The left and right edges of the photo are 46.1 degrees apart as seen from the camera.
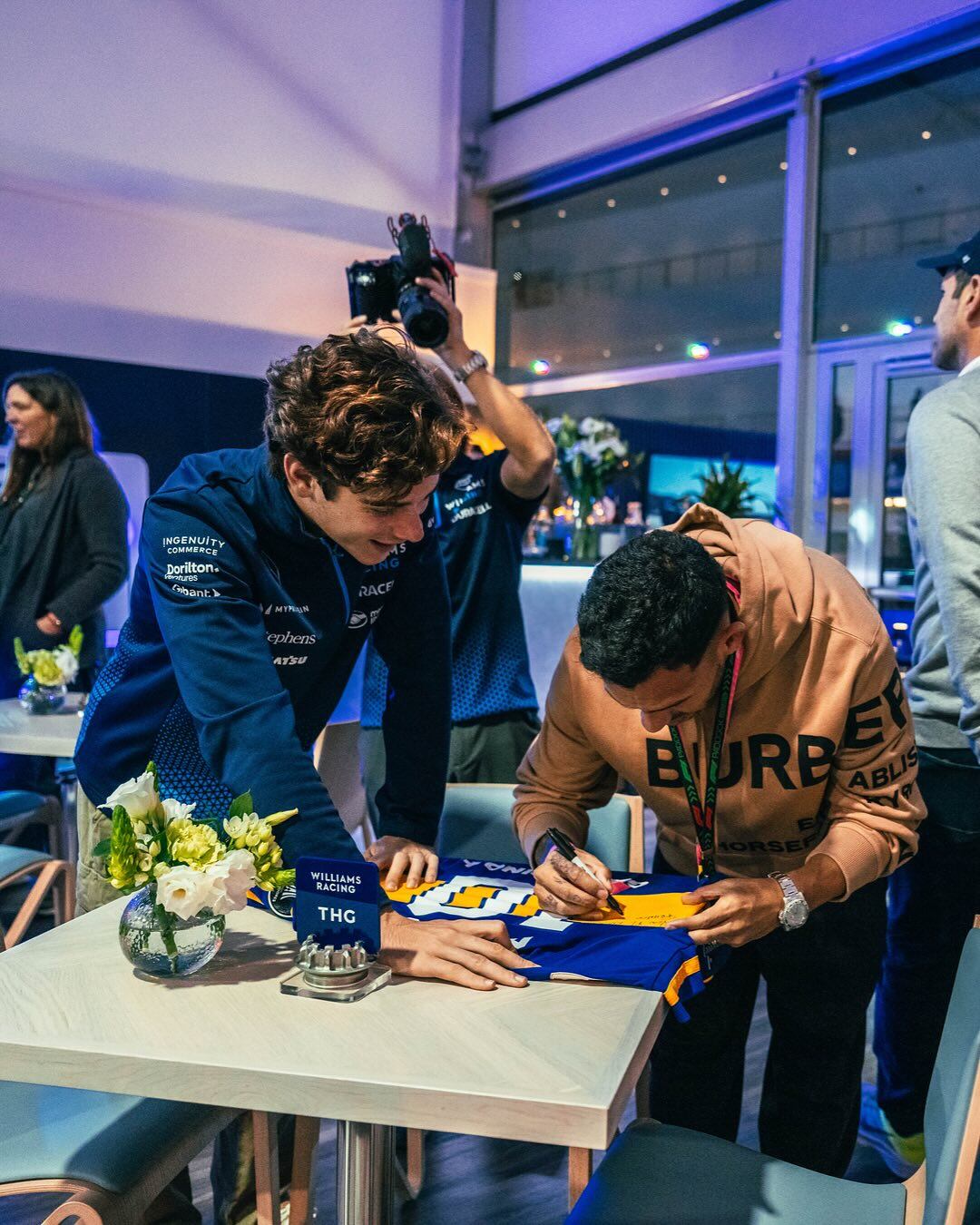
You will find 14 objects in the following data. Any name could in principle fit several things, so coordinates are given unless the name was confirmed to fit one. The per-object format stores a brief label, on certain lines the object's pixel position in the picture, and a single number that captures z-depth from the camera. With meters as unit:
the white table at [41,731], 2.97
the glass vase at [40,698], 3.37
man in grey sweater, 1.98
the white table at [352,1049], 1.07
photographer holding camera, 2.79
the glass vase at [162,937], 1.32
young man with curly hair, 1.41
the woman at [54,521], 3.74
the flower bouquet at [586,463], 5.50
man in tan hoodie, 1.48
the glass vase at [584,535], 5.62
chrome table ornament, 1.30
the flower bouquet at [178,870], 1.28
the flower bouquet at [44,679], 3.37
